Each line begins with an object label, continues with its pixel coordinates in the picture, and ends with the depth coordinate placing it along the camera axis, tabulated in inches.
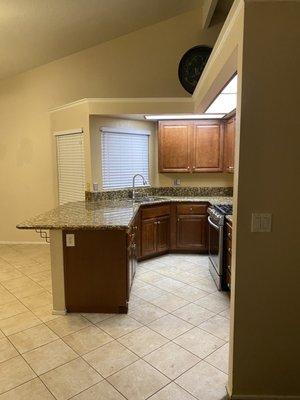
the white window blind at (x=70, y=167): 183.8
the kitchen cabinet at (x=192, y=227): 181.9
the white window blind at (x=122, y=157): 181.9
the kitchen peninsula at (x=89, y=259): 113.1
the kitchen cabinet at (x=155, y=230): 172.9
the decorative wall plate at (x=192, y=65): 181.8
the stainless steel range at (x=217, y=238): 135.6
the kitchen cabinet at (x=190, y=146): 191.0
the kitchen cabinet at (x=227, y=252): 128.0
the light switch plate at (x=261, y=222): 68.2
